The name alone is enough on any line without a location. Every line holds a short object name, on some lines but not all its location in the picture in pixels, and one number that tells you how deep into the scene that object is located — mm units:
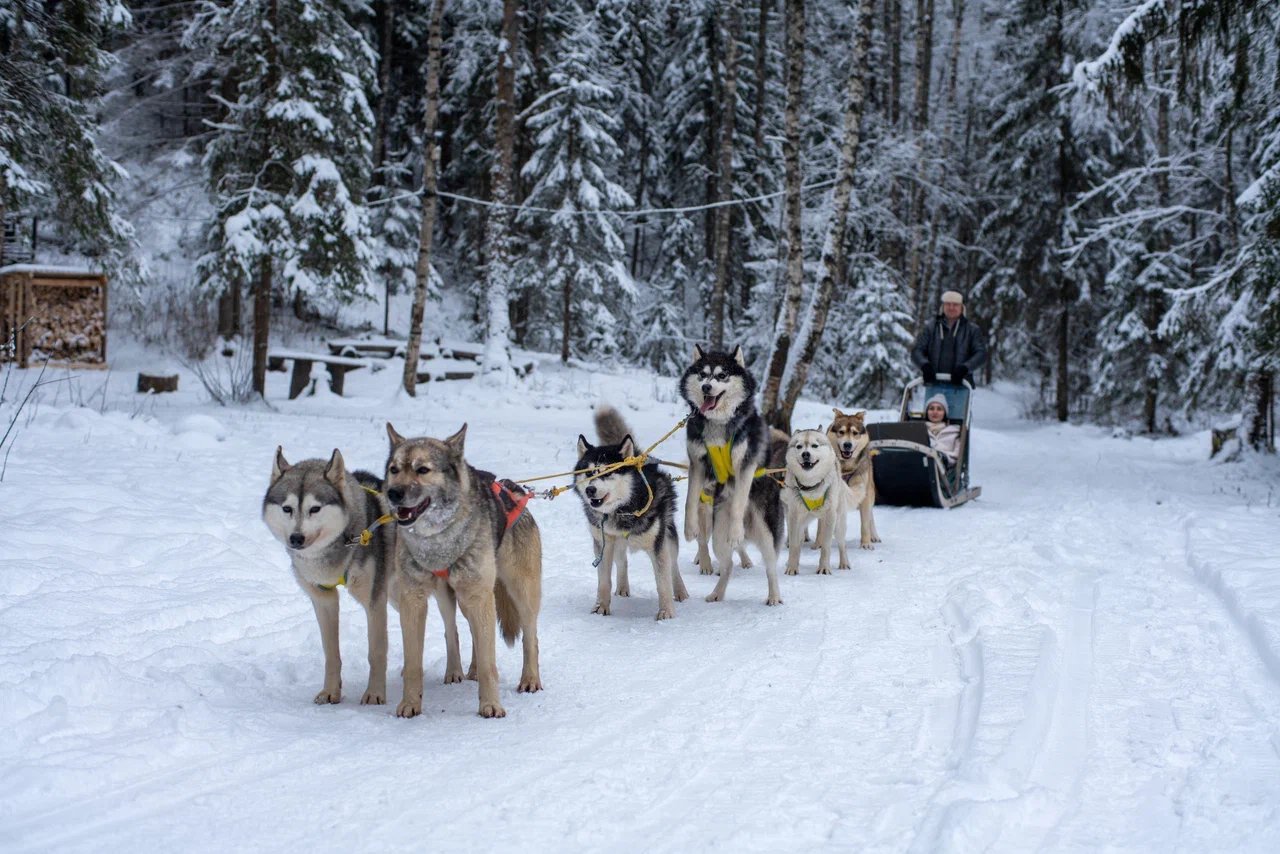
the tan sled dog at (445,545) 3902
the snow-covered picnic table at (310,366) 16656
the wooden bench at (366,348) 21875
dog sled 9820
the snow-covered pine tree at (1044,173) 23422
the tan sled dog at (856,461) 8172
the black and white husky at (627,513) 5613
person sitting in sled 10344
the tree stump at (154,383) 15984
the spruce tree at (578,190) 22688
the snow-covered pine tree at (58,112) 11555
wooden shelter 16328
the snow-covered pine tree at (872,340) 23578
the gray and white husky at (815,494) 6918
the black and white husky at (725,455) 6453
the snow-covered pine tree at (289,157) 14906
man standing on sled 10531
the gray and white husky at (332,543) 3900
